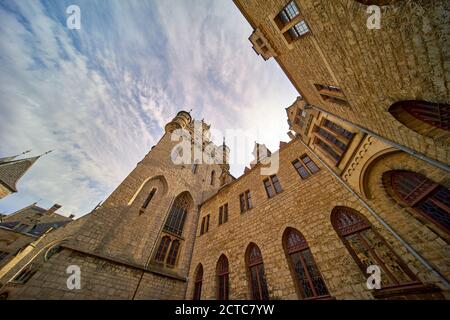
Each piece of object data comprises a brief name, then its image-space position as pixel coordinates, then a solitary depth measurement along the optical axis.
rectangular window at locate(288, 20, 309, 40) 5.95
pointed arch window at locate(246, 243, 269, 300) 6.16
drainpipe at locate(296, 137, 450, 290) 3.37
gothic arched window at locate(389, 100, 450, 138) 2.94
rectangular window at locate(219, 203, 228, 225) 10.23
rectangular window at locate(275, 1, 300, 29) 5.90
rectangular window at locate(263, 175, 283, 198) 8.34
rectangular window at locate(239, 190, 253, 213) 9.31
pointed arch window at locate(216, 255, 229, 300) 7.48
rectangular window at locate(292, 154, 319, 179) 7.39
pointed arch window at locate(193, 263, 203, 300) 8.58
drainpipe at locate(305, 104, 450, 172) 3.04
